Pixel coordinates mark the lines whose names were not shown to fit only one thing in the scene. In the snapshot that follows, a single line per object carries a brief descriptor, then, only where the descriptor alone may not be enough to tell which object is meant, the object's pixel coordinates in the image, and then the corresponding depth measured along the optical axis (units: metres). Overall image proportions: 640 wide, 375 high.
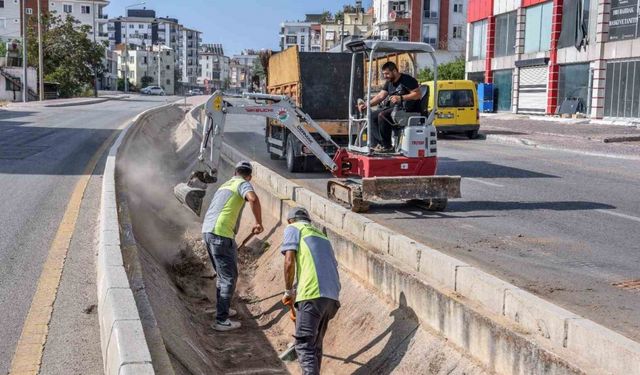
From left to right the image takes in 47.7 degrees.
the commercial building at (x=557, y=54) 33.49
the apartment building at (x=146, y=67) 140.62
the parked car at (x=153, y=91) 97.94
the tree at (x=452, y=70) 57.59
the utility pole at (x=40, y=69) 51.05
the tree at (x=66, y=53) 68.56
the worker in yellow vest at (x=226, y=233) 8.54
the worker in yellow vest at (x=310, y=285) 6.49
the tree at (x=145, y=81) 132.62
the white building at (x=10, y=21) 93.19
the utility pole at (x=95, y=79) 72.62
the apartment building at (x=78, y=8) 116.50
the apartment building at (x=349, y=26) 91.75
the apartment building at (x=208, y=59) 198.25
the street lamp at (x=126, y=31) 171.70
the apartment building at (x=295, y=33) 157.50
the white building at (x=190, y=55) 183.62
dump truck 16.28
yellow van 27.33
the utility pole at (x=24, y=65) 50.53
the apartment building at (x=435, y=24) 72.81
